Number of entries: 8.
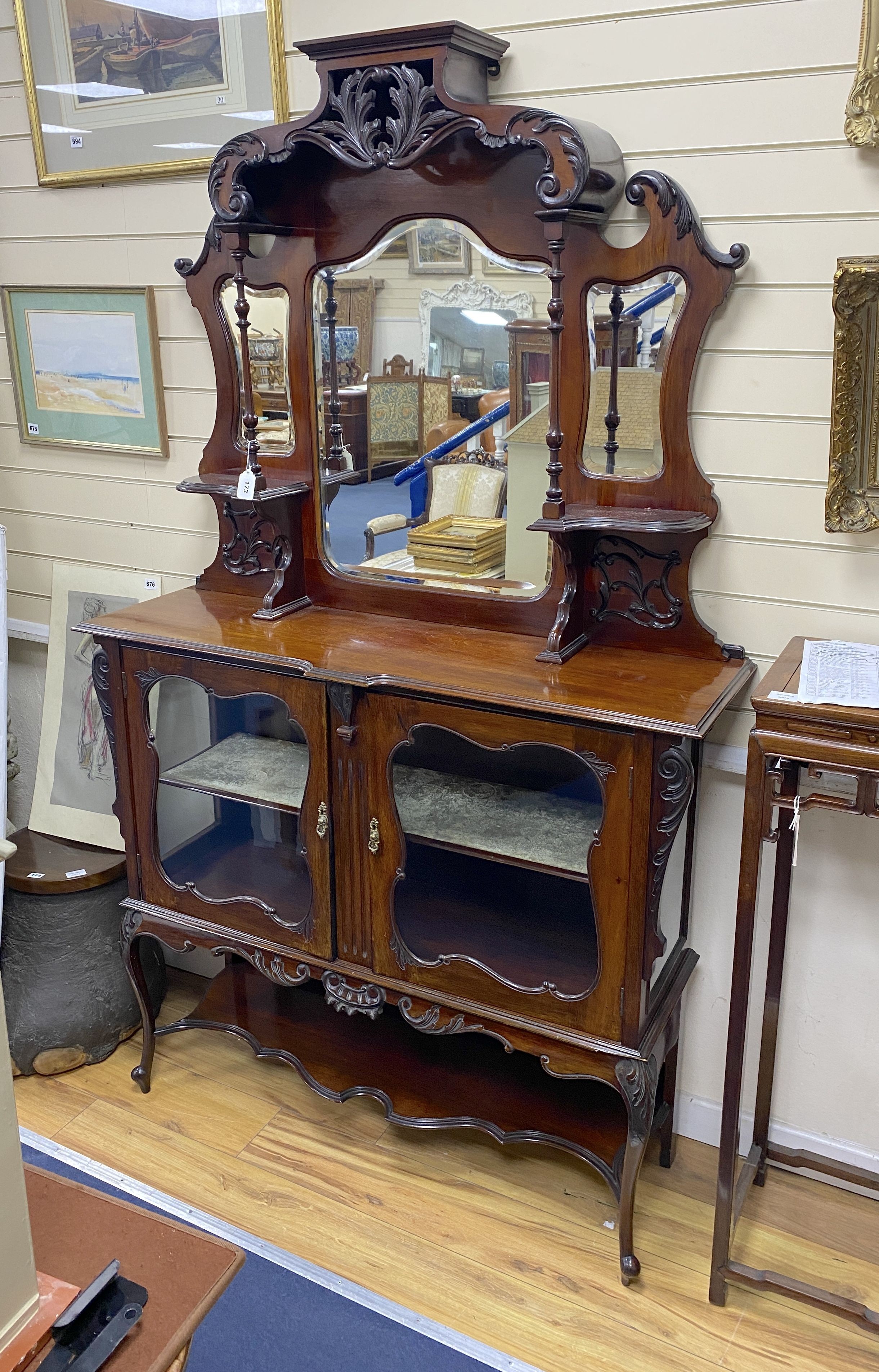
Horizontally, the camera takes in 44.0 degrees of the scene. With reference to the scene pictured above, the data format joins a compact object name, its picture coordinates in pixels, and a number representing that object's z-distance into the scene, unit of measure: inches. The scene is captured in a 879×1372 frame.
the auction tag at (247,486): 86.2
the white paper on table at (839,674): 65.1
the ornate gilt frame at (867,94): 66.1
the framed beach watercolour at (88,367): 101.6
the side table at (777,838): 64.4
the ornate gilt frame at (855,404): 68.4
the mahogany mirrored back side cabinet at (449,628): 74.5
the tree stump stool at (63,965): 103.7
